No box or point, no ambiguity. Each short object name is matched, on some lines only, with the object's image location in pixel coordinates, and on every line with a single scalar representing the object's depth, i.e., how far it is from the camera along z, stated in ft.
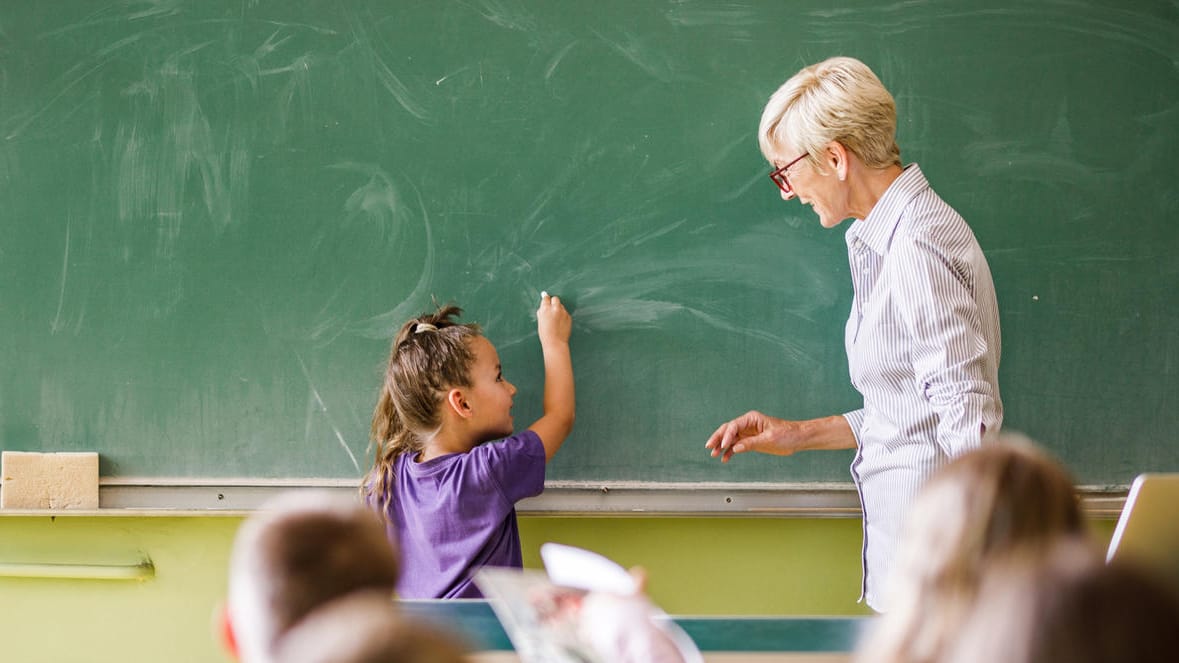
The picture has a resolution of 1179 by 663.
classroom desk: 11.87
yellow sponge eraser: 13.88
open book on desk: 11.21
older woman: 12.61
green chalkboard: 13.76
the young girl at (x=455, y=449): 13.18
